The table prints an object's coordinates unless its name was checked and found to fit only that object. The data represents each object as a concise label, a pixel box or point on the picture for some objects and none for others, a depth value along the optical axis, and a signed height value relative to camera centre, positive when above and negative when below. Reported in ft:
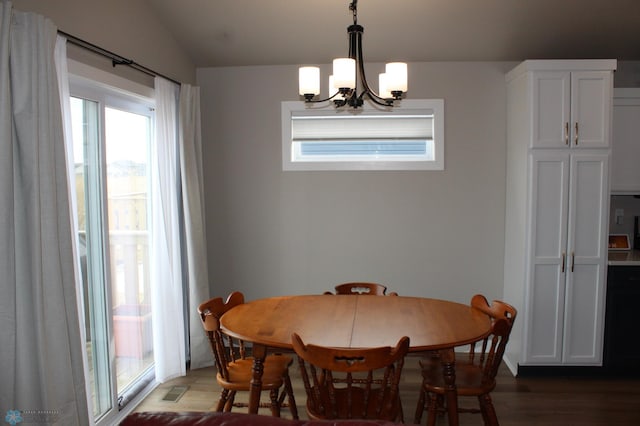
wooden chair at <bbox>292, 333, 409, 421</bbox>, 7.16 -3.08
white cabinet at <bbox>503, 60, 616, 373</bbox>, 12.28 -0.59
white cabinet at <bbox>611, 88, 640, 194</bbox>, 13.26 +0.85
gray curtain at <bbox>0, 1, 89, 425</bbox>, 6.53 -0.53
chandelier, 7.73 +1.70
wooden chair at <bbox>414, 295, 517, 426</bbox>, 8.61 -3.42
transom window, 14.33 +1.38
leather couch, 4.81 -2.21
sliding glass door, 9.72 -0.99
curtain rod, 8.41 +2.53
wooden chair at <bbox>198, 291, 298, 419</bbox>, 8.86 -3.39
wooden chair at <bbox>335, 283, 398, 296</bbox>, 11.93 -2.39
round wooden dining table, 8.12 -2.40
